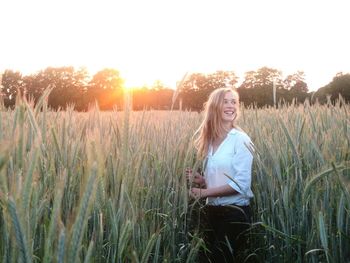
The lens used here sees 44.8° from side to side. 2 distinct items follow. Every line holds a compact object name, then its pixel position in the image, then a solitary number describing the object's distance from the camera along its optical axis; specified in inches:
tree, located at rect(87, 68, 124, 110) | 1750.7
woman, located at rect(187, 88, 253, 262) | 92.6
